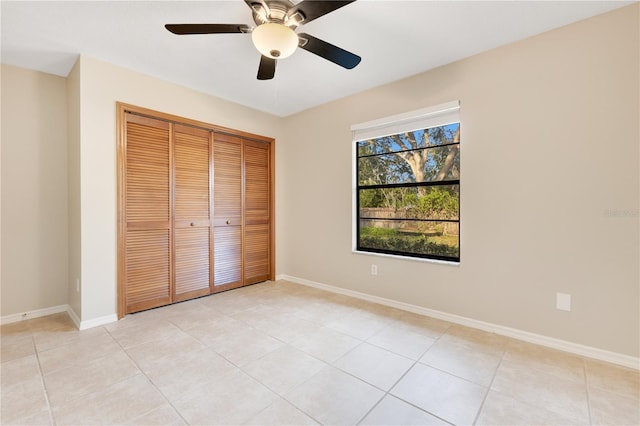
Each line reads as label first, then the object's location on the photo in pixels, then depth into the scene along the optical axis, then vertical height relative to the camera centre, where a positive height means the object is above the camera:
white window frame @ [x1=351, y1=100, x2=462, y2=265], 2.74 +0.92
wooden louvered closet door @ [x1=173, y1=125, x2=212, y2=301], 3.24 -0.02
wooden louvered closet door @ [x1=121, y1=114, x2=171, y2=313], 2.88 -0.03
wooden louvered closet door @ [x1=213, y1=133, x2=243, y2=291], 3.60 +0.00
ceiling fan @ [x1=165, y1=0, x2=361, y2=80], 1.64 +1.14
